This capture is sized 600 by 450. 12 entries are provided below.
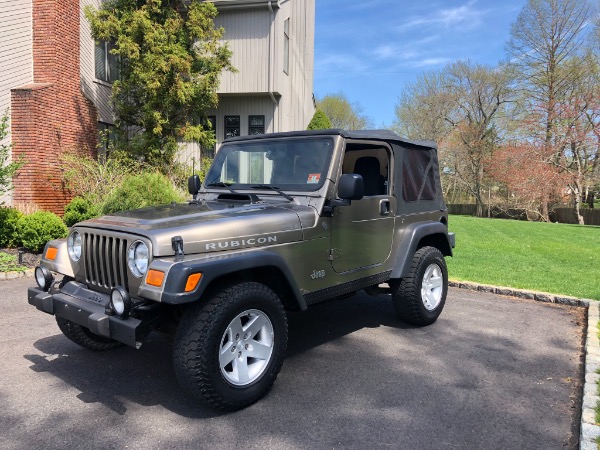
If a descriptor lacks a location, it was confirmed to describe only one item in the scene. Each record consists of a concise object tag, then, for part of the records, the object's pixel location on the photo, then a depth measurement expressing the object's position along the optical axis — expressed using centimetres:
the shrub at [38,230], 876
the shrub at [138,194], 920
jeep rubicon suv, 293
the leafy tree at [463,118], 3591
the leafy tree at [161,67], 1170
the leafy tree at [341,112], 5262
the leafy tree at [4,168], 820
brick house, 1077
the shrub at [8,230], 898
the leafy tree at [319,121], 2005
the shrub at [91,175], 1079
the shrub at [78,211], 1022
